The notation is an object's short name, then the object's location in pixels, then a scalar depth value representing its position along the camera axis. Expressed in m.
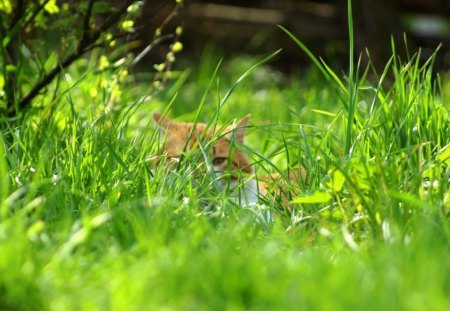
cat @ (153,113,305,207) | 6.68
